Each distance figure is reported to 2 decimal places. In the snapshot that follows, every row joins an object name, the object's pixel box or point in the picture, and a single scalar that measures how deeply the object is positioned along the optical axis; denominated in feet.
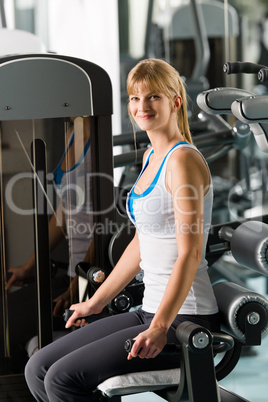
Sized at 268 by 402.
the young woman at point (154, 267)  9.30
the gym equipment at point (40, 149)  10.85
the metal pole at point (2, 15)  18.32
